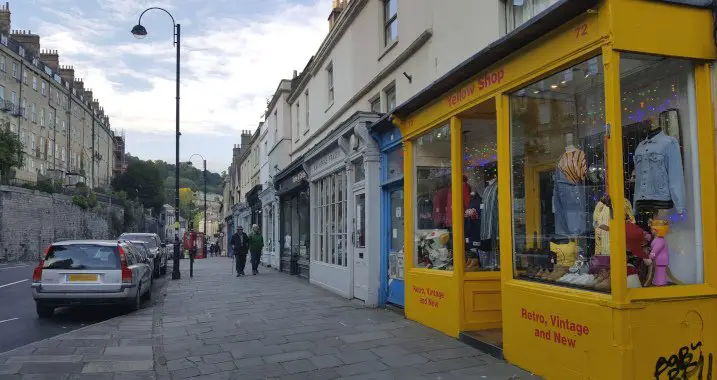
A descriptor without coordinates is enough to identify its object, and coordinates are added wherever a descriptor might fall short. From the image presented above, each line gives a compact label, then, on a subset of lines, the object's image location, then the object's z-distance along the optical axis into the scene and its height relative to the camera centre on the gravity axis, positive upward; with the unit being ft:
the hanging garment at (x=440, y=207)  27.43 +0.78
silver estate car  34.04 -3.16
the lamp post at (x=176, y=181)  63.00 +5.63
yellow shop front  15.24 +0.97
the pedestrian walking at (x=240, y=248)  65.45 -2.86
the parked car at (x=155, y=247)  68.82 -2.85
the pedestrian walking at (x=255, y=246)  68.90 -2.77
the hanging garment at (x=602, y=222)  16.55 -0.07
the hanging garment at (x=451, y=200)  25.72 +1.02
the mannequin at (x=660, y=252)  16.29 -0.99
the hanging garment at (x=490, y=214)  24.19 +0.33
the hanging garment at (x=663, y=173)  16.39 +1.41
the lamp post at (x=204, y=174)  135.33 +13.00
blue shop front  32.65 +0.75
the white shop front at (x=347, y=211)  34.94 +0.91
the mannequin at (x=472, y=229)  25.21 -0.35
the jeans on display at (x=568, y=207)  18.58 +0.48
